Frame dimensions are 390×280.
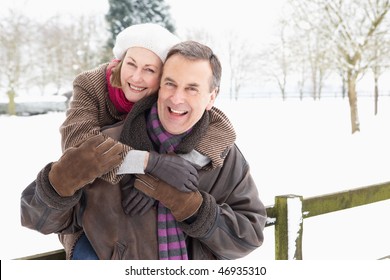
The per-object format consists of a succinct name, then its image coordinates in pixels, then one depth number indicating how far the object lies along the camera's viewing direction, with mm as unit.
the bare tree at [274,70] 45812
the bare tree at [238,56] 50938
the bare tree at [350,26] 15789
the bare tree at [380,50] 16000
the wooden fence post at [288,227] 2721
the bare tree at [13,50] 25078
